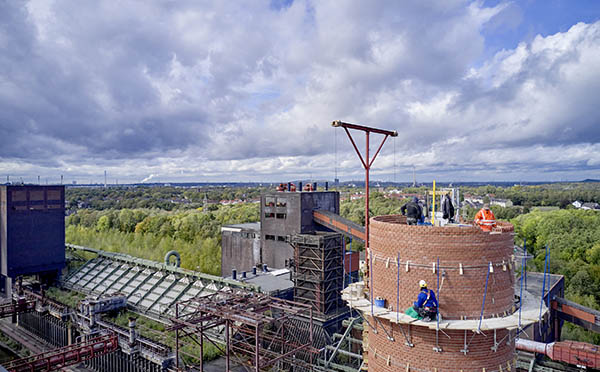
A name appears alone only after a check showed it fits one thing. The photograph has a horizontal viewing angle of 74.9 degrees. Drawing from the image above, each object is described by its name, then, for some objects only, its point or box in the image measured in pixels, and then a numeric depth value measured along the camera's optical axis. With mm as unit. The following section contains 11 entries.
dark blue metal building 38188
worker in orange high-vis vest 12859
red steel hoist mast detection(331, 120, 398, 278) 14361
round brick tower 11844
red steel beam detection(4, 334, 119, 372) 20941
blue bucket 12760
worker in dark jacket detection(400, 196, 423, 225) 14609
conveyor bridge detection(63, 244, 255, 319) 29734
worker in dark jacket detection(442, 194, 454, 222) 15445
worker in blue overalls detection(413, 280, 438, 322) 11406
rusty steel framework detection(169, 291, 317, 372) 19047
